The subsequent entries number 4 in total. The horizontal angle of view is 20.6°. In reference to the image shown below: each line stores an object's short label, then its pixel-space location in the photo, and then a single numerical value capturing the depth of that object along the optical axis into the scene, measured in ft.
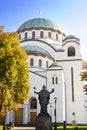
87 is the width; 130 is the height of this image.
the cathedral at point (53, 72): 132.87
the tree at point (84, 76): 78.59
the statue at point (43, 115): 54.60
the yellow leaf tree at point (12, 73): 72.79
